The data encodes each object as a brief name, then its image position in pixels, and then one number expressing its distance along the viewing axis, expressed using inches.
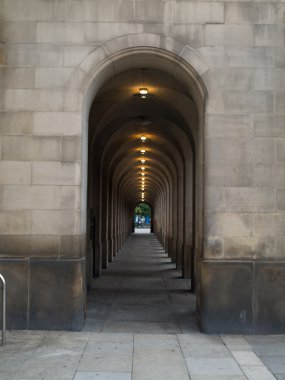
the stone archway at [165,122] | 376.2
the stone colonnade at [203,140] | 362.9
